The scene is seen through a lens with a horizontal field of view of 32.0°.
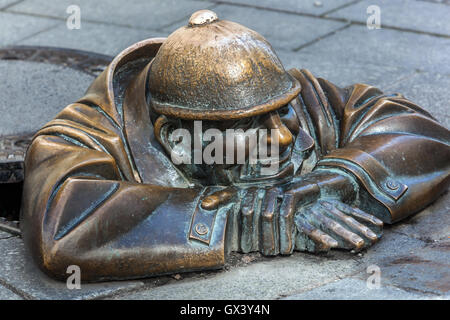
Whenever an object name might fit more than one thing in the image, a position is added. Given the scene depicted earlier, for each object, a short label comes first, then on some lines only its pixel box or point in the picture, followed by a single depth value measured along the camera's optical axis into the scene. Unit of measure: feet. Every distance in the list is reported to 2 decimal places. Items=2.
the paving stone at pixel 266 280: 10.05
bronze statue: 10.28
